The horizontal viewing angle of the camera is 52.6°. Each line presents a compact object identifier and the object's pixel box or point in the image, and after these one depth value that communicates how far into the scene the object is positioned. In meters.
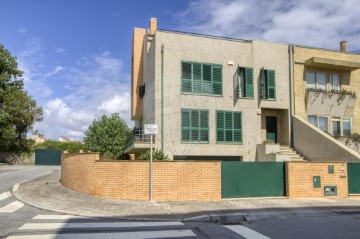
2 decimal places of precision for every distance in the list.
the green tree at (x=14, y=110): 34.12
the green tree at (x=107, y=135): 32.66
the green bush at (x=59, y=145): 47.68
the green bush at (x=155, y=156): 15.83
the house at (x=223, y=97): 19.56
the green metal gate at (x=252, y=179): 13.95
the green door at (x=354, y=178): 15.61
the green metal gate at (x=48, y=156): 41.81
